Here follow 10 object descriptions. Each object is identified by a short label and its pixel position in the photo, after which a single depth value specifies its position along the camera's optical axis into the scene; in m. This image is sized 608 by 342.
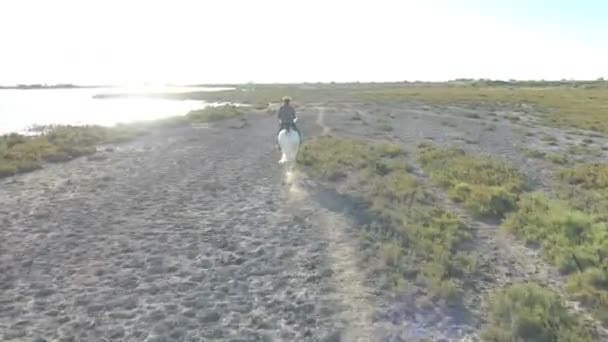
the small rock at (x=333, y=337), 8.06
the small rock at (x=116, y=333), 7.99
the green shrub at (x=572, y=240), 10.30
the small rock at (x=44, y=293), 9.47
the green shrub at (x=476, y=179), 16.98
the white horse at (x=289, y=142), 21.42
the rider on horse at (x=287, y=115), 20.77
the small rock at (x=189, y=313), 8.76
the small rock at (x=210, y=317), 8.61
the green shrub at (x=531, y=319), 8.15
